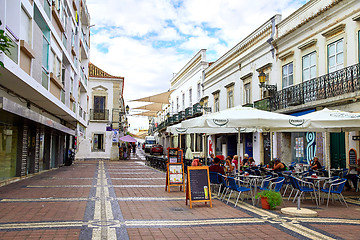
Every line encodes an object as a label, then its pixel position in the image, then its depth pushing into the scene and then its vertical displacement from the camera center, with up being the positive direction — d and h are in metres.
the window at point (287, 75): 18.46 +3.51
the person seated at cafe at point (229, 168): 11.96 -0.85
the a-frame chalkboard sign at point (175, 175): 11.61 -1.07
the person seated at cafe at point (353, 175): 11.52 -1.01
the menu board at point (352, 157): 13.56 -0.51
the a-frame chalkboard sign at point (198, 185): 8.67 -1.04
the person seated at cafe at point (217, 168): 10.63 -0.75
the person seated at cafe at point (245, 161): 15.89 -0.82
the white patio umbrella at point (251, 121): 9.90 +0.61
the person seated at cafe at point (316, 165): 13.32 -0.83
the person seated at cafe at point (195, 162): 12.89 -0.73
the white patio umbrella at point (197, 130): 15.17 +0.54
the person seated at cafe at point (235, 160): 13.26 -0.65
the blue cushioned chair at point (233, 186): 8.98 -1.10
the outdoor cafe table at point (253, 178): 9.45 -0.94
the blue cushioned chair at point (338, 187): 8.88 -1.11
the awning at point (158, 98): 37.39 +4.66
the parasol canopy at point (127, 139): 33.26 +0.25
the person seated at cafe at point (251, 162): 15.34 -0.83
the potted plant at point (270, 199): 8.30 -1.31
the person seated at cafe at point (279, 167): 12.16 -0.82
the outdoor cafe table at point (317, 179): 9.17 -0.92
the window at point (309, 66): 16.56 +3.57
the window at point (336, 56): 14.60 +3.61
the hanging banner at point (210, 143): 28.78 -0.06
